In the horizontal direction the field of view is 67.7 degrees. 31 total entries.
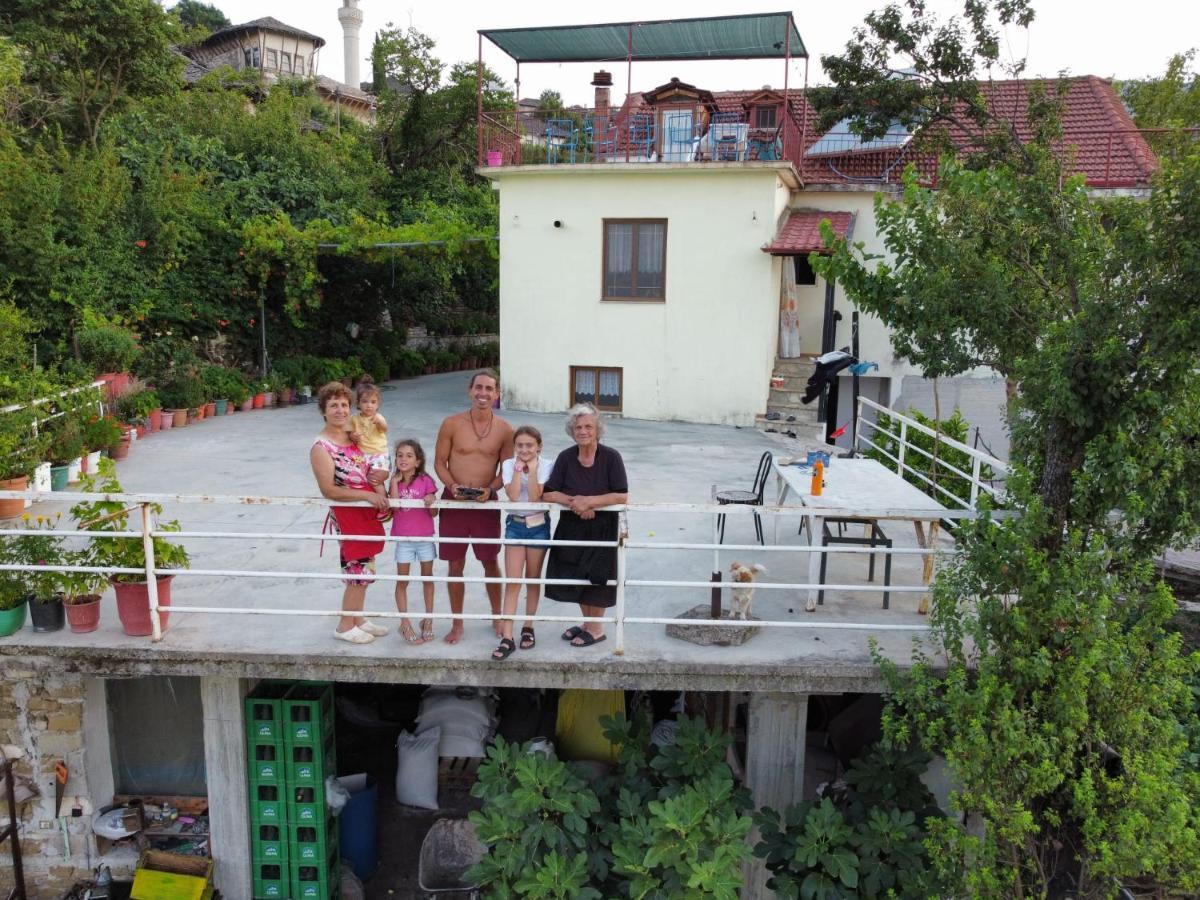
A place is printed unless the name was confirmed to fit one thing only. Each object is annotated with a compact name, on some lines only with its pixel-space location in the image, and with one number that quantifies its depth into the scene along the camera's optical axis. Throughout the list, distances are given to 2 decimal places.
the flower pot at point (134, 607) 5.39
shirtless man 5.35
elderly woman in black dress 5.24
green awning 13.24
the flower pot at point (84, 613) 5.48
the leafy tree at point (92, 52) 19.09
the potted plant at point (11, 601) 5.45
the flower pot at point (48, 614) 5.49
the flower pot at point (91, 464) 9.87
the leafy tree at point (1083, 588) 4.04
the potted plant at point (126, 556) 5.41
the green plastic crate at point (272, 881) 5.89
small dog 5.62
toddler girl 5.36
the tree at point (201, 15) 48.62
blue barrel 6.41
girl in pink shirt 5.31
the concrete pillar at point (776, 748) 5.62
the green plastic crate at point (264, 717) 5.71
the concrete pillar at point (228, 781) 5.68
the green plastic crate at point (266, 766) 5.80
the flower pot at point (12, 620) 5.44
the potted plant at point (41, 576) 5.51
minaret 46.81
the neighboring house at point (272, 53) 43.25
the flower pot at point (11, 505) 8.20
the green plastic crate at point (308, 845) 5.83
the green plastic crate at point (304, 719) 5.73
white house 14.43
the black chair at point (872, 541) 5.95
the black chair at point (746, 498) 7.16
